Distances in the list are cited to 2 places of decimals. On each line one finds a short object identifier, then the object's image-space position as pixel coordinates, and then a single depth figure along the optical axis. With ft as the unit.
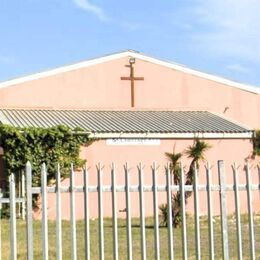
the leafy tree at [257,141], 91.39
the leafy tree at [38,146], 80.53
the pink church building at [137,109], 85.76
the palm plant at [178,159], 61.15
